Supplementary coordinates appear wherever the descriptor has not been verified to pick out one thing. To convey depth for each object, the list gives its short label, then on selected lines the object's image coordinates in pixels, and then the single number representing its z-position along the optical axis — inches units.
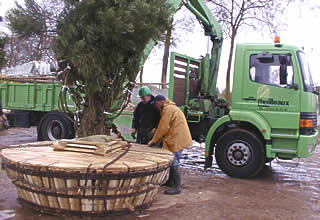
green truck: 240.4
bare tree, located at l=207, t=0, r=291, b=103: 654.5
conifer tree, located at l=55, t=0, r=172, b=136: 157.6
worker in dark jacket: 228.4
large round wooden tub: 139.4
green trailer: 391.2
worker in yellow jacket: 193.5
